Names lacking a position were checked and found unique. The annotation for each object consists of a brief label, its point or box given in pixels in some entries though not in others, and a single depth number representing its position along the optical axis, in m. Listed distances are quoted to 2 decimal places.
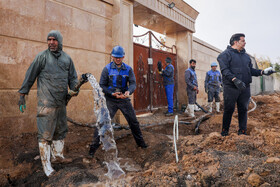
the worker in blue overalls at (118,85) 3.20
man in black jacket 3.59
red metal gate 6.76
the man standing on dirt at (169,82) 6.77
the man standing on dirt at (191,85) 6.34
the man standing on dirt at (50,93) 2.58
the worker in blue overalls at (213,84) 7.39
